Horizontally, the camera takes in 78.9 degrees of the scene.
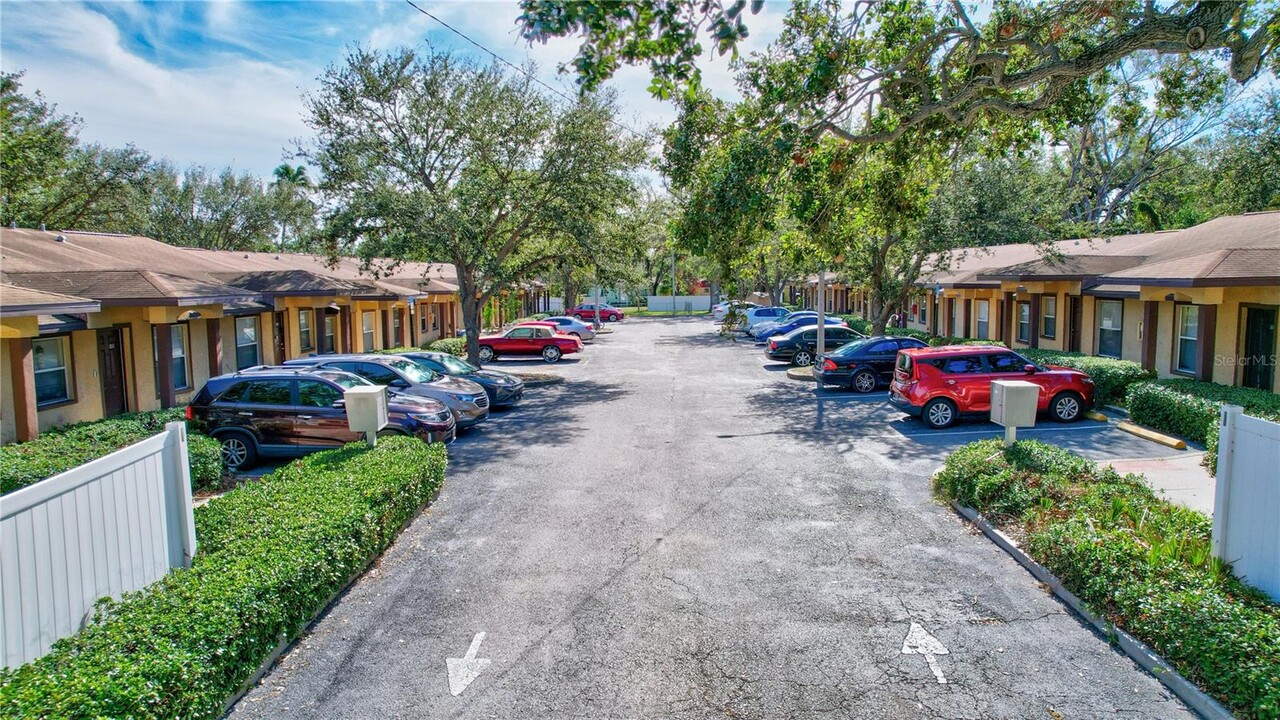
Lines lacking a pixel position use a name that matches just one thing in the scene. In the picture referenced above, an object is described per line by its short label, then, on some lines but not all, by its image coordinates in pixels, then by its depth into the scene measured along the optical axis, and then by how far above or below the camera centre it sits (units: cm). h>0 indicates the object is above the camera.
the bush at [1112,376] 1661 -175
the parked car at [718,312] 5322 -95
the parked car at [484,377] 1895 -189
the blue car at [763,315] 4247 -95
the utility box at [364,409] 1048 -144
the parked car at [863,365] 2111 -185
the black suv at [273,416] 1305 -189
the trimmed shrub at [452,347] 3093 -182
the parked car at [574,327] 3978 -143
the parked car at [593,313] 5384 -97
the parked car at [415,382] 1573 -168
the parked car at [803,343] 2789 -165
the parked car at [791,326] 3450 -127
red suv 1564 -178
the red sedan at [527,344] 3161 -177
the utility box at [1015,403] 1013 -143
